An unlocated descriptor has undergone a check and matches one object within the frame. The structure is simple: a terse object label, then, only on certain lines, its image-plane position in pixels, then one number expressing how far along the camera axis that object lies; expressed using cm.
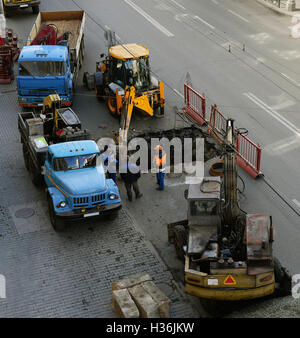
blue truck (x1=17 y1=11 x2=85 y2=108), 2558
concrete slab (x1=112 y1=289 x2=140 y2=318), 1445
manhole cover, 1961
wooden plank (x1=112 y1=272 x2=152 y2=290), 1542
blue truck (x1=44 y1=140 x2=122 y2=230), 1804
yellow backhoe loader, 2480
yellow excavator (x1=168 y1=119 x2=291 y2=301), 1437
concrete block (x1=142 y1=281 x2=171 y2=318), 1452
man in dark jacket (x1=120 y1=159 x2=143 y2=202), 1978
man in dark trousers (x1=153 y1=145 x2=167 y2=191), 2066
